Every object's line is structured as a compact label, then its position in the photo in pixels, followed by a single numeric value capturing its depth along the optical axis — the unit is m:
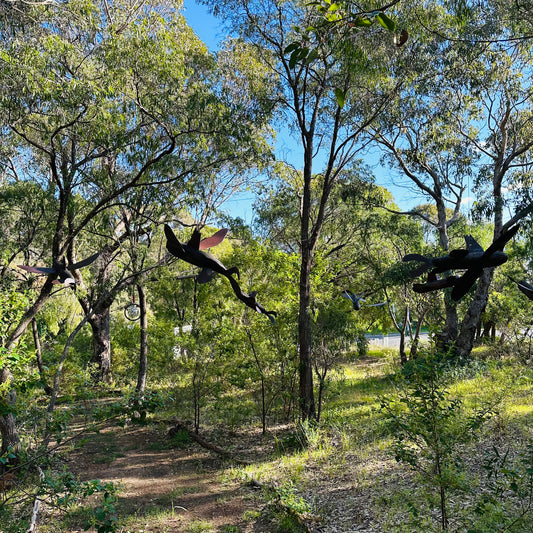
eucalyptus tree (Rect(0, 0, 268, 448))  5.35
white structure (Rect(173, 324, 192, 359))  9.05
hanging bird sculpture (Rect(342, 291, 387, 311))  5.84
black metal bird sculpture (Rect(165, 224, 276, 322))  2.04
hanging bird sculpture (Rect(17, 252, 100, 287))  3.16
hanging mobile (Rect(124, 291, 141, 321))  13.45
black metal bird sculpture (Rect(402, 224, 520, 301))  2.02
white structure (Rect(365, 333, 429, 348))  20.15
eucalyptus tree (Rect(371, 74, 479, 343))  10.13
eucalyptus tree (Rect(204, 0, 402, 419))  7.39
